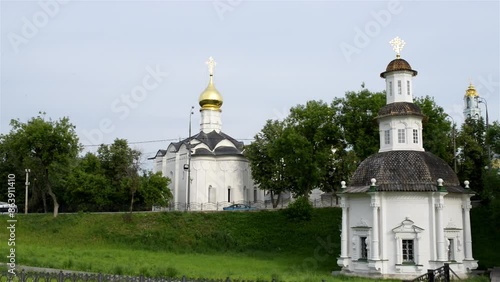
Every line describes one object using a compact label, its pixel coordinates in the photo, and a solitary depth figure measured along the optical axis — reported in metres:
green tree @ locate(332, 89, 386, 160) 38.41
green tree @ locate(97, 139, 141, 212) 47.03
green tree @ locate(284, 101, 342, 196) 40.00
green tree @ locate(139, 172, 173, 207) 46.31
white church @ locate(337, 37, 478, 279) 26.27
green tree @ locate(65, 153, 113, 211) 46.28
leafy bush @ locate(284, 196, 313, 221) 40.25
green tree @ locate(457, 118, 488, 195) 39.00
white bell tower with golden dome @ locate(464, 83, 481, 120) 70.44
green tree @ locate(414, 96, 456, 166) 36.84
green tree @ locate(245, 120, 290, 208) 46.72
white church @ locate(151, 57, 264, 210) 50.47
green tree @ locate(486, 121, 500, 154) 27.34
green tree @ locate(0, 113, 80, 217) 39.81
